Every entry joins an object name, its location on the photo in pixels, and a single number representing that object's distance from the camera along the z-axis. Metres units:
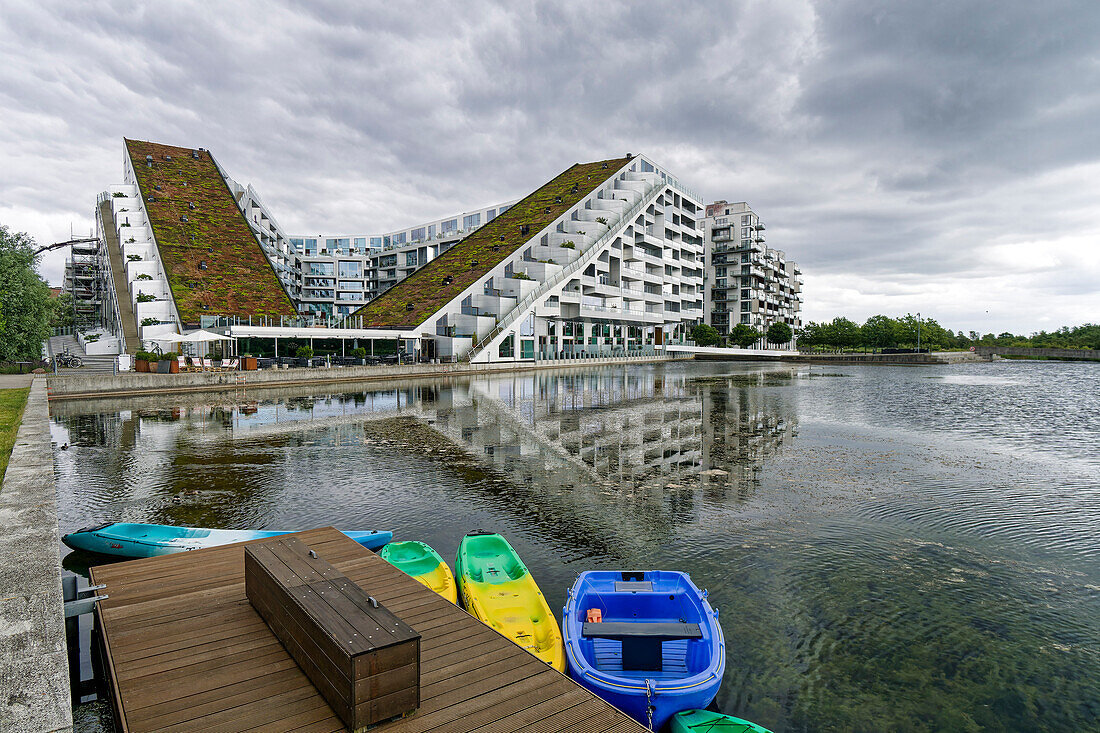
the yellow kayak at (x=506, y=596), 5.91
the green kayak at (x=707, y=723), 4.83
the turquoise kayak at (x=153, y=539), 8.43
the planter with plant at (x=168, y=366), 37.75
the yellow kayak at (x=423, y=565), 7.32
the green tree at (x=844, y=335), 129.12
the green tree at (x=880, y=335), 129.62
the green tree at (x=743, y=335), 112.00
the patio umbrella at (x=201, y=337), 40.88
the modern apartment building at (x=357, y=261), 112.38
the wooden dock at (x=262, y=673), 4.04
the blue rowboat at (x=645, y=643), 5.12
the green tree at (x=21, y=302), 33.34
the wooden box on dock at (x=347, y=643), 3.81
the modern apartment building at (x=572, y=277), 65.40
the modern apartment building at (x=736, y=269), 126.56
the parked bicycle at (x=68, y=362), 43.38
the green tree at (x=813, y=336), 133.75
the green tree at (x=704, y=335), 107.56
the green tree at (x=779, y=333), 121.38
